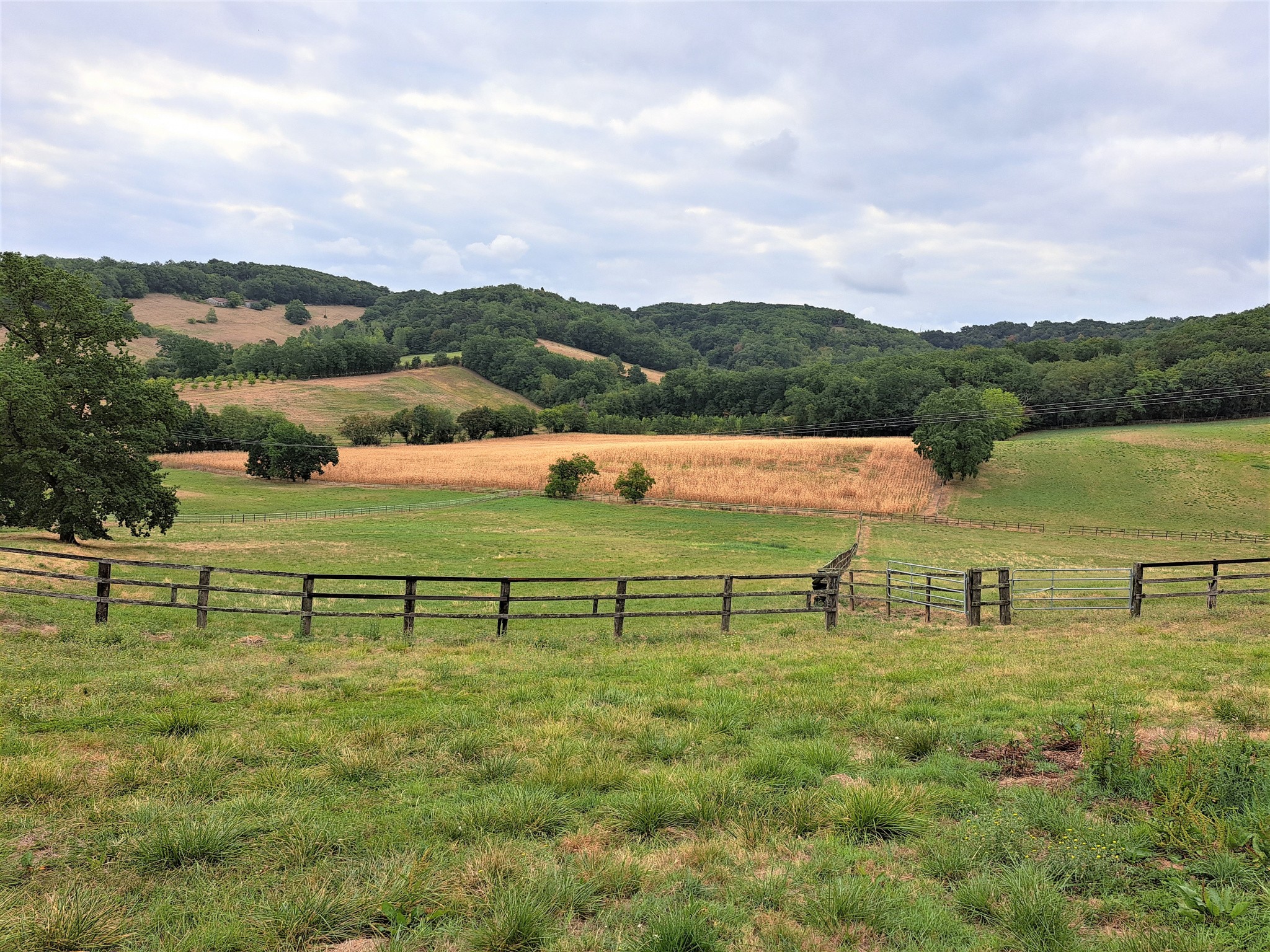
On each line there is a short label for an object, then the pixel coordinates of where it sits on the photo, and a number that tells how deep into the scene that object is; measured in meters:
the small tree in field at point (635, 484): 68.06
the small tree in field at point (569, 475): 70.12
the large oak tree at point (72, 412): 27.70
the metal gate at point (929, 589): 17.12
